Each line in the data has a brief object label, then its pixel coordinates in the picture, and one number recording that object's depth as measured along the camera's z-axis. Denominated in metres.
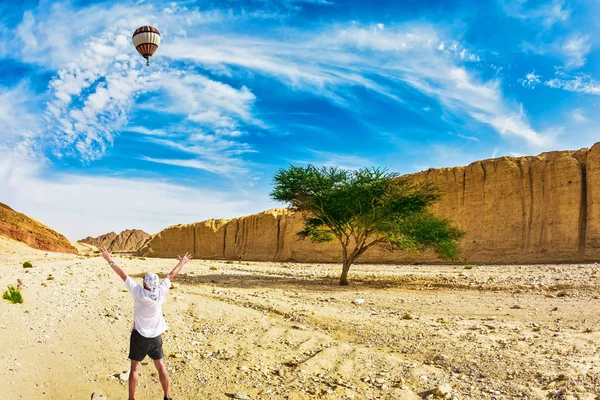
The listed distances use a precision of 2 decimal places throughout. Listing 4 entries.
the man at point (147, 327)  5.70
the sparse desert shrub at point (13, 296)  10.23
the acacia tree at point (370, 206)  20.77
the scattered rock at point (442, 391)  5.62
